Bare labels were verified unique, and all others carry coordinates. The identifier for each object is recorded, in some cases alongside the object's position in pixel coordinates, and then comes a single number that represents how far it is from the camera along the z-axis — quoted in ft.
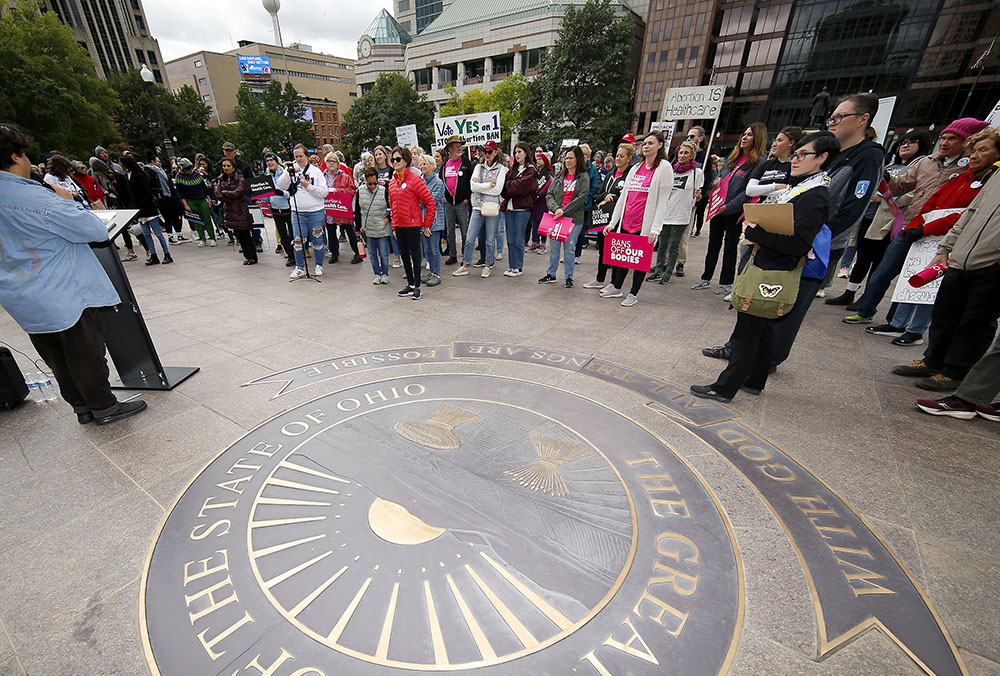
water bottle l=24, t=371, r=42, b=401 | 11.71
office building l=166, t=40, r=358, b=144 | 286.46
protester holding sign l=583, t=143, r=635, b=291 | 19.57
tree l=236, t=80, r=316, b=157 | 151.53
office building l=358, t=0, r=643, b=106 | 146.73
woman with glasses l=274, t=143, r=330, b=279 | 22.59
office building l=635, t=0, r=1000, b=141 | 99.30
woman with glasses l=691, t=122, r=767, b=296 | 17.63
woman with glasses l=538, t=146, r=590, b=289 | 20.34
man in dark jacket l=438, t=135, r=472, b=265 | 24.54
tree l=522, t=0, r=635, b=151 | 97.81
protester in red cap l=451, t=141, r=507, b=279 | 22.03
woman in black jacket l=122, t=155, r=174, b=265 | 27.30
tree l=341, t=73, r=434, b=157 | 134.10
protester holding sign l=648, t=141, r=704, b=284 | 21.38
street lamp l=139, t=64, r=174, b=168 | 48.75
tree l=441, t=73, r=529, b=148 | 112.06
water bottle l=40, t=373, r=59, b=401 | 11.72
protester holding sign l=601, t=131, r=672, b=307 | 16.84
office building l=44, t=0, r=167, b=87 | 185.10
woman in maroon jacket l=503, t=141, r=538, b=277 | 21.99
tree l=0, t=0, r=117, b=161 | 58.03
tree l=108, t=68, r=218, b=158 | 121.08
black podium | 10.89
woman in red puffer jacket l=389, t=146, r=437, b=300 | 18.71
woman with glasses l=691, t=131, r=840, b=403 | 9.20
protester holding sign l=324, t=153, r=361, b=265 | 24.64
